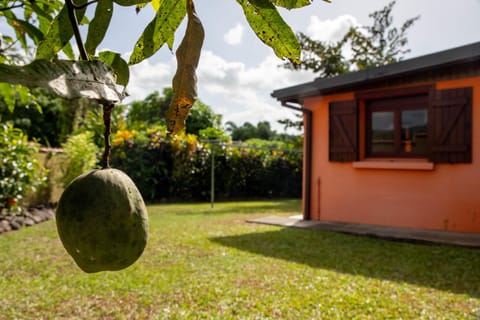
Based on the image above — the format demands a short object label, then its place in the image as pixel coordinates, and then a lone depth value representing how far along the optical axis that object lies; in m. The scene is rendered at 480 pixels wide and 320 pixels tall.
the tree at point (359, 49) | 15.99
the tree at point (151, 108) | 19.01
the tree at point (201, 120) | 14.32
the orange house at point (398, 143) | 6.09
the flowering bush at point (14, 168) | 6.20
